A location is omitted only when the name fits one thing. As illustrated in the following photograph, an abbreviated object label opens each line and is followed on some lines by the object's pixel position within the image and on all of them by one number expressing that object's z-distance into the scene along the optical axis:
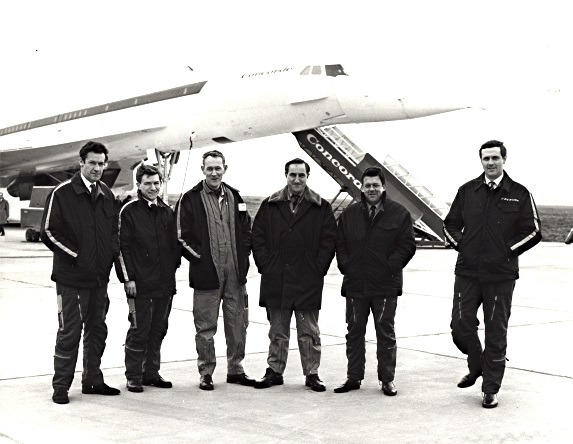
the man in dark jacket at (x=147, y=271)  5.85
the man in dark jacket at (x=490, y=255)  5.50
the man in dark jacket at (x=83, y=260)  5.50
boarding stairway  20.23
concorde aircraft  16.17
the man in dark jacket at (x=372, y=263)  5.83
